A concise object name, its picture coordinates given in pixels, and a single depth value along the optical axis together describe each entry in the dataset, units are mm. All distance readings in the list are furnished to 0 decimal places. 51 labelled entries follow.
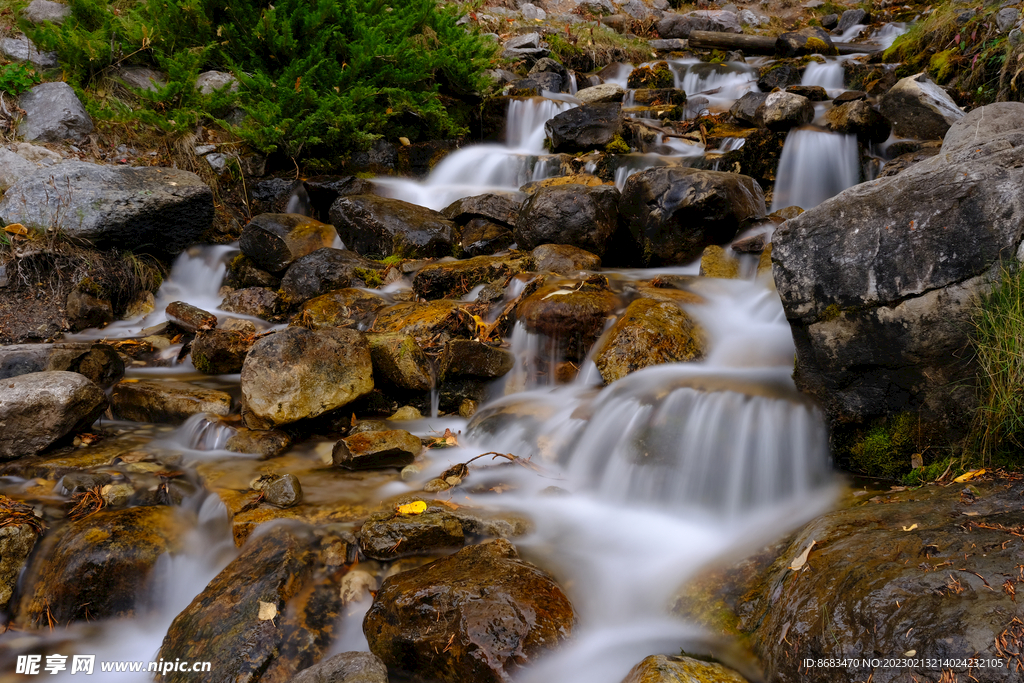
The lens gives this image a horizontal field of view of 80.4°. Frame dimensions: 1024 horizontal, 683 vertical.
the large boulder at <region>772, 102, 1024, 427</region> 2785
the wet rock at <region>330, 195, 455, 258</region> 7324
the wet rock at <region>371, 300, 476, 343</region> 5422
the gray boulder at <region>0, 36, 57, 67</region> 8367
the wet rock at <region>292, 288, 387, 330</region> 5977
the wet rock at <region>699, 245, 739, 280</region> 6049
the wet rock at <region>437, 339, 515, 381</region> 5008
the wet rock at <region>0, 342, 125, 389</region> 5094
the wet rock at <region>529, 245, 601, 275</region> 6227
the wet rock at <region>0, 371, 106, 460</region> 4137
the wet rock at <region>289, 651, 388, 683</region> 2350
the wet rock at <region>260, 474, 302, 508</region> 3604
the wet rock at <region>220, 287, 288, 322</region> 6758
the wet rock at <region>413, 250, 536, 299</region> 6207
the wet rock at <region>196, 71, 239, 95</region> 9031
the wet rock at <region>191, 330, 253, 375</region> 5707
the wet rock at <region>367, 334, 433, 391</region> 5039
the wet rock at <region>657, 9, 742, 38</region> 16094
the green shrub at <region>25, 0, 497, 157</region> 8320
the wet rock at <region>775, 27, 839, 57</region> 12633
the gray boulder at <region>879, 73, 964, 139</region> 7520
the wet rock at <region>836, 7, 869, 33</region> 15023
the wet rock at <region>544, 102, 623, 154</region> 9234
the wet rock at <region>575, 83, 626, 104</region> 11156
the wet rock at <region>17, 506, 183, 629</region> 3094
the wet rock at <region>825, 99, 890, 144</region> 7957
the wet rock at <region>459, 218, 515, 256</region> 7488
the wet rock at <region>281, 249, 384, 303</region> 6777
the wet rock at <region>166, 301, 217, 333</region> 6305
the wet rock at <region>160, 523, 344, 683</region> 2617
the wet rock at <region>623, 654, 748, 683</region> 2150
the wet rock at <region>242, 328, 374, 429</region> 4484
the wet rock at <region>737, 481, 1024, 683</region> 1843
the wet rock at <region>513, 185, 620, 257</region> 6684
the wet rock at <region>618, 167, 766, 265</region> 6445
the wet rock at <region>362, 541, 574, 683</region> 2441
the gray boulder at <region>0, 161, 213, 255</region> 6488
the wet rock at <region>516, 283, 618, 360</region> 4977
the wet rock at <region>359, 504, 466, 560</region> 3117
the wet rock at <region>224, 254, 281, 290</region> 7227
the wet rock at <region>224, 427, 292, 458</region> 4375
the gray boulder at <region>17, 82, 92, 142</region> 7773
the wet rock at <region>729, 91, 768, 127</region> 9211
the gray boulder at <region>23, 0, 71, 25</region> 8891
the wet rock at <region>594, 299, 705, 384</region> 4574
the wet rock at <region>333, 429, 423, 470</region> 4098
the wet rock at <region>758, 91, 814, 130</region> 8420
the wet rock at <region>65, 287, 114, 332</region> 6414
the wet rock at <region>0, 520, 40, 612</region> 3153
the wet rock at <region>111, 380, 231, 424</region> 4879
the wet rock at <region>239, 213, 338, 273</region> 7160
